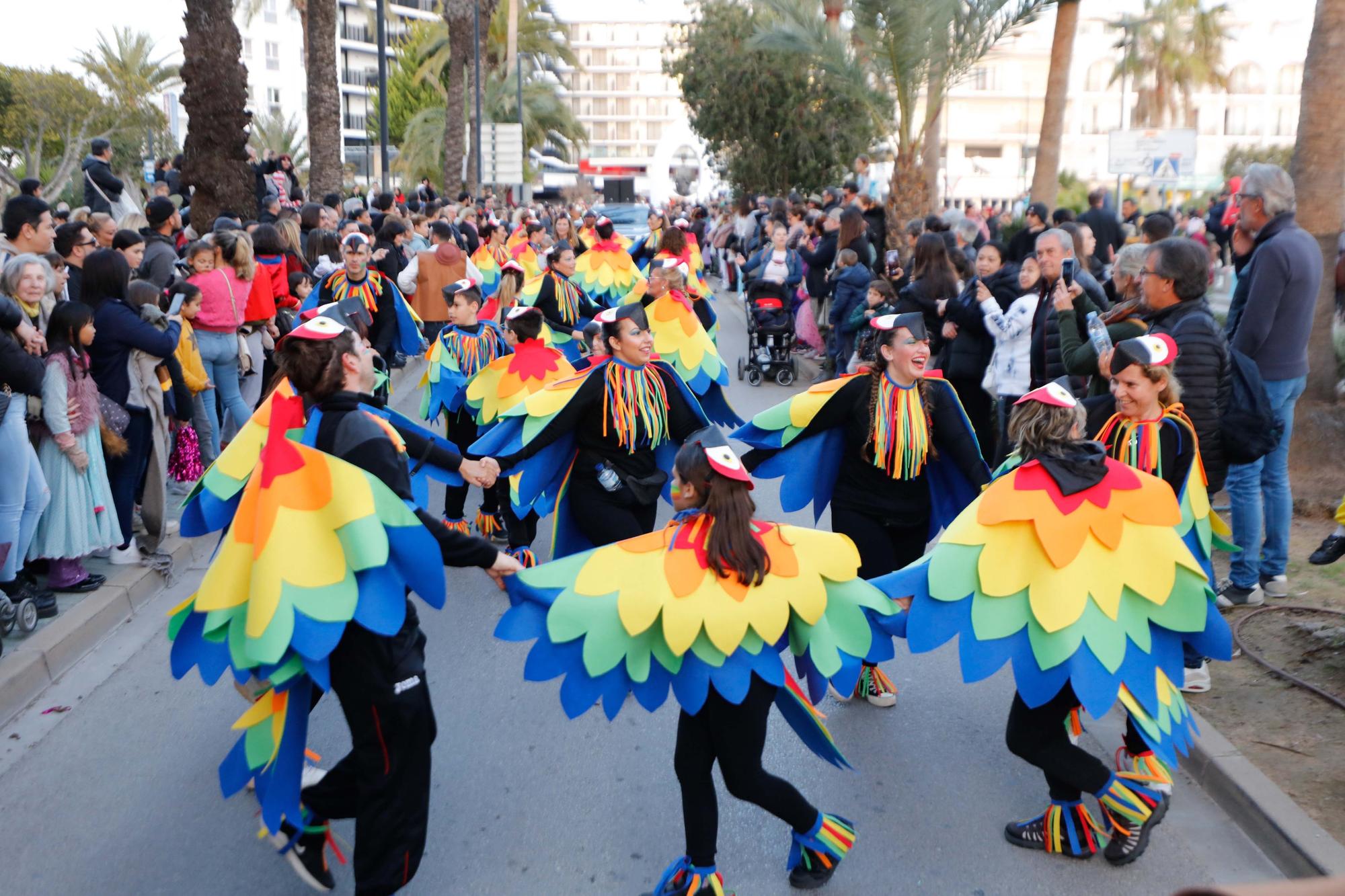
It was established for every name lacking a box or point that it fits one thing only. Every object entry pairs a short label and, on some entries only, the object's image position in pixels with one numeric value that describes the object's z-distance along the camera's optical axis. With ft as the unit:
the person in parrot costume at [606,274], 42.78
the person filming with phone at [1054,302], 20.36
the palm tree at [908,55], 50.31
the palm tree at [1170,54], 194.80
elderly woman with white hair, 21.65
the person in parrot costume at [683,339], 26.30
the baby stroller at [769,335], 47.21
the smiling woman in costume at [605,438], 19.12
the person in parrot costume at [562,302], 31.99
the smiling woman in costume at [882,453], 17.33
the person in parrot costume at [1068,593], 12.91
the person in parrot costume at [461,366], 27.17
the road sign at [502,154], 108.27
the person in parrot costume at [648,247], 48.06
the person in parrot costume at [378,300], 32.19
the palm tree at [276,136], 161.07
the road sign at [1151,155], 63.31
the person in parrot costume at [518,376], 25.23
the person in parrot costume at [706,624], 12.23
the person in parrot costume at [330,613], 12.02
